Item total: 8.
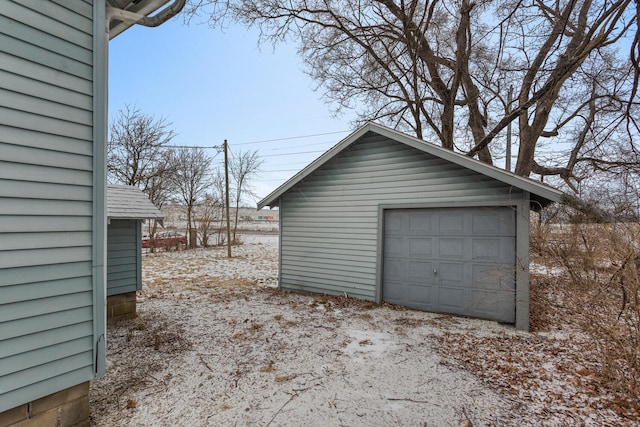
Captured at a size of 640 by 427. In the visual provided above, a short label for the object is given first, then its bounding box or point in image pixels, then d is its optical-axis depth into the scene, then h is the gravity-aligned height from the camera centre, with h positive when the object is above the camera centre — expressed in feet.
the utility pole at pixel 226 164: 49.67 +7.70
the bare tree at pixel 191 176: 59.67 +6.86
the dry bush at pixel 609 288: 9.96 -2.94
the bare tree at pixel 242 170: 71.41 +9.62
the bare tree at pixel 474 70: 25.40 +14.73
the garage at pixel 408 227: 18.02 -1.14
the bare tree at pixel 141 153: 50.19 +9.76
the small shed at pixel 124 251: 17.01 -2.46
